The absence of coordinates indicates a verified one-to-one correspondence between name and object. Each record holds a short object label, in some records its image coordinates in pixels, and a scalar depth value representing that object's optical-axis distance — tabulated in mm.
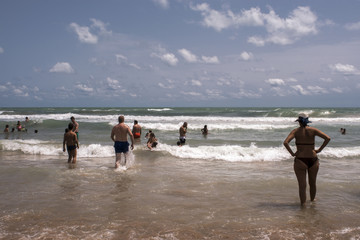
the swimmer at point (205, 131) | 19859
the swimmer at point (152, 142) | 12984
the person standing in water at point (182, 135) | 14000
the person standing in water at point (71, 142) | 9352
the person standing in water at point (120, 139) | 8623
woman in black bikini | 5121
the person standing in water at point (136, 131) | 14727
